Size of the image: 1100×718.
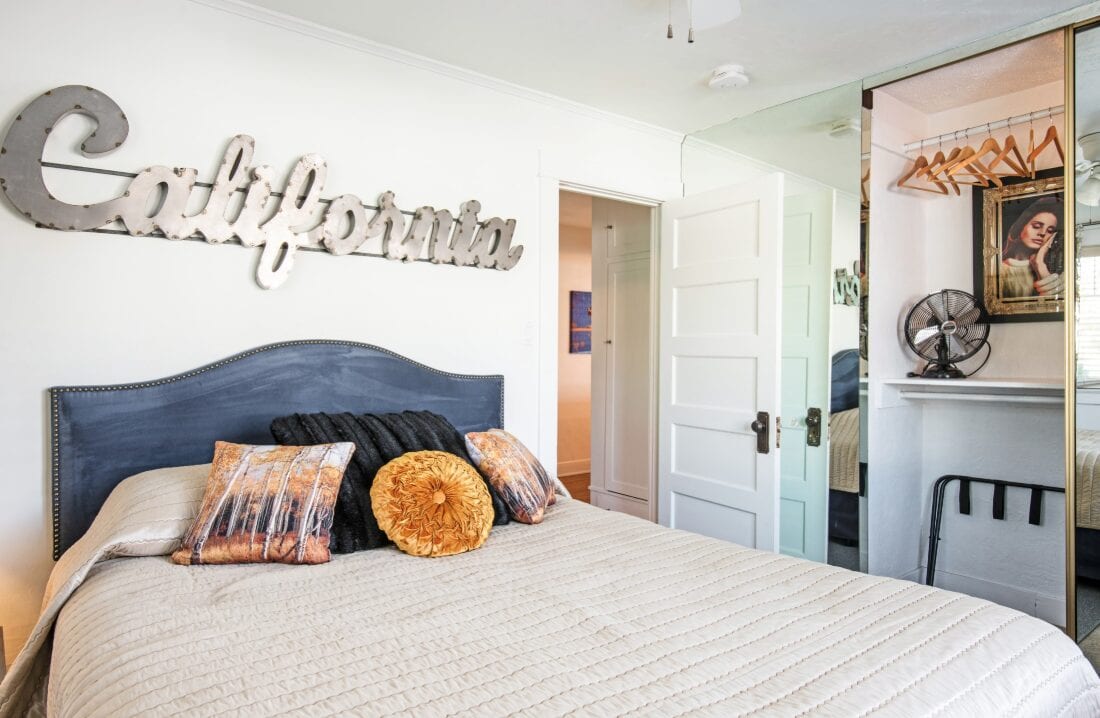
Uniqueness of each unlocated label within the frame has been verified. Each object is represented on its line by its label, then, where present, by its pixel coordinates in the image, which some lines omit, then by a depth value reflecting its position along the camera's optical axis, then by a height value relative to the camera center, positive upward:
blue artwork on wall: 6.17 +0.35
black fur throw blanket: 1.85 -0.29
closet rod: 2.57 +1.01
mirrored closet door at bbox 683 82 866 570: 2.84 +0.16
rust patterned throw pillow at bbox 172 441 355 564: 1.67 -0.42
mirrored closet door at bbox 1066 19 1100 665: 2.22 +0.13
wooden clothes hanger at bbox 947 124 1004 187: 2.65 +0.85
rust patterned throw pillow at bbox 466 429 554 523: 2.14 -0.41
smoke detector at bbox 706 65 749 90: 2.73 +1.23
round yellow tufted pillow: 1.81 -0.44
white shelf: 2.47 -0.14
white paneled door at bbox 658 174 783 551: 2.90 -0.02
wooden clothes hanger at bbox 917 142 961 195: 2.80 +0.86
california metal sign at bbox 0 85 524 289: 1.93 +0.54
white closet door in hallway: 4.15 +0.02
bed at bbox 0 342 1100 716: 1.05 -0.56
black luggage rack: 2.80 -0.65
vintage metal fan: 2.84 +0.13
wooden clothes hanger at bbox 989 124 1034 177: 2.63 +0.84
